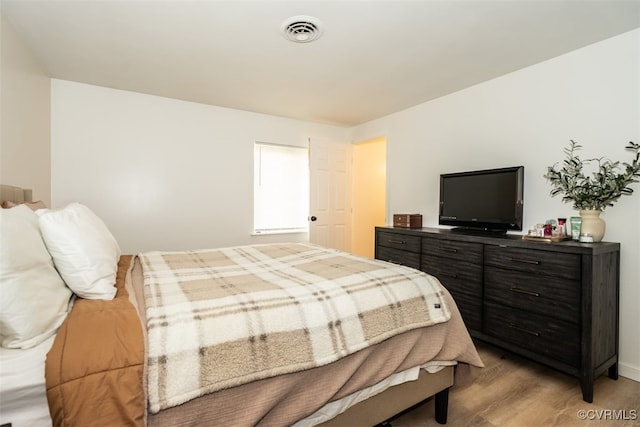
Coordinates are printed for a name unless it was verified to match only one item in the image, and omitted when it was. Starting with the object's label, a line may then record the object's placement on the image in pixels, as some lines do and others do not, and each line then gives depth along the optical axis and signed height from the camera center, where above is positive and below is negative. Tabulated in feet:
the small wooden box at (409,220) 11.76 -0.45
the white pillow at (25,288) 2.98 -0.88
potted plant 6.88 +0.61
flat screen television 8.71 +0.32
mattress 2.66 -1.66
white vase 7.05 -0.32
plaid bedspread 3.21 -1.41
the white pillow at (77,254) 3.94 -0.66
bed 2.82 -1.71
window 14.30 +0.93
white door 14.90 +0.72
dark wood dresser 6.40 -2.06
